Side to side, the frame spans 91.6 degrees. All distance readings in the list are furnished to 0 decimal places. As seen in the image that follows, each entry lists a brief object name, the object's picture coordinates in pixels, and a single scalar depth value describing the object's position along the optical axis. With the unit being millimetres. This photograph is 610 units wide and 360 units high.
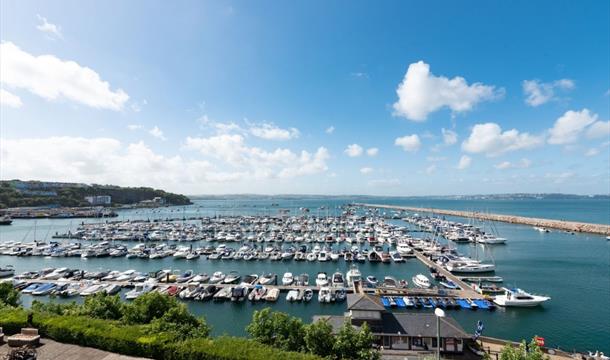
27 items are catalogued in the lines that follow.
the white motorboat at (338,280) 41094
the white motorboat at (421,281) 41406
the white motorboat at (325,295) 36062
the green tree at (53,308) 17875
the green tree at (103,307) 18922
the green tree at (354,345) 16375
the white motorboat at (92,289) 39031
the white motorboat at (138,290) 37959
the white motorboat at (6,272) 47031
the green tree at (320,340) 17094
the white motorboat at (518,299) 35062
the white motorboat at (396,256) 56562
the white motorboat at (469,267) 49594
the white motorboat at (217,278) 43781
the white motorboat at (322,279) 41125
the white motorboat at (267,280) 42500
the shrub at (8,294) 22625
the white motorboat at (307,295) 36519
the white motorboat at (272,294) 36625
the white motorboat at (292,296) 36375
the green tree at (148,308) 19188
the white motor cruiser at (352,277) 42844
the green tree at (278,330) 18250
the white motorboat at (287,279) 42438
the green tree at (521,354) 13711
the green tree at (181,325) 14328
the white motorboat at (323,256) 56791
